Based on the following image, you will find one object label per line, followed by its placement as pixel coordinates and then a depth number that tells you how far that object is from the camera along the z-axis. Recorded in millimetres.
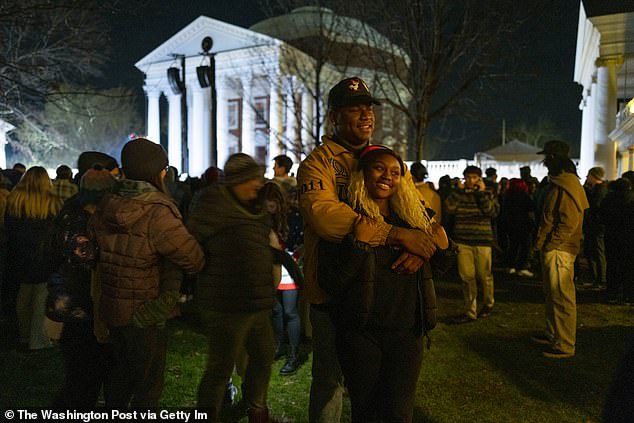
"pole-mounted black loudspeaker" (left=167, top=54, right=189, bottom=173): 27622
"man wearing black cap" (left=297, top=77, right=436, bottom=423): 2623
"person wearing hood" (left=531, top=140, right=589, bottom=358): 5496
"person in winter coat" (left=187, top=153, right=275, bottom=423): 3396
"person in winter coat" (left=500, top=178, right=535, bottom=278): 10841
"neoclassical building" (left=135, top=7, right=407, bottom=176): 22938
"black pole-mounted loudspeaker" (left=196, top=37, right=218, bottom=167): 22919
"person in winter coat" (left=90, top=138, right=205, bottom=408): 3029
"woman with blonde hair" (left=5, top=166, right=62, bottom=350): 5793
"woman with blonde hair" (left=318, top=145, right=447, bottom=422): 2623
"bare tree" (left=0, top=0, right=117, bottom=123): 8344
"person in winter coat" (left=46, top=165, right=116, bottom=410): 3236
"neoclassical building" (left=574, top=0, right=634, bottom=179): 17688
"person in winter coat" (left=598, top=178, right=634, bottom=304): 8289
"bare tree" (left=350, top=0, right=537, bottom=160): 12953
